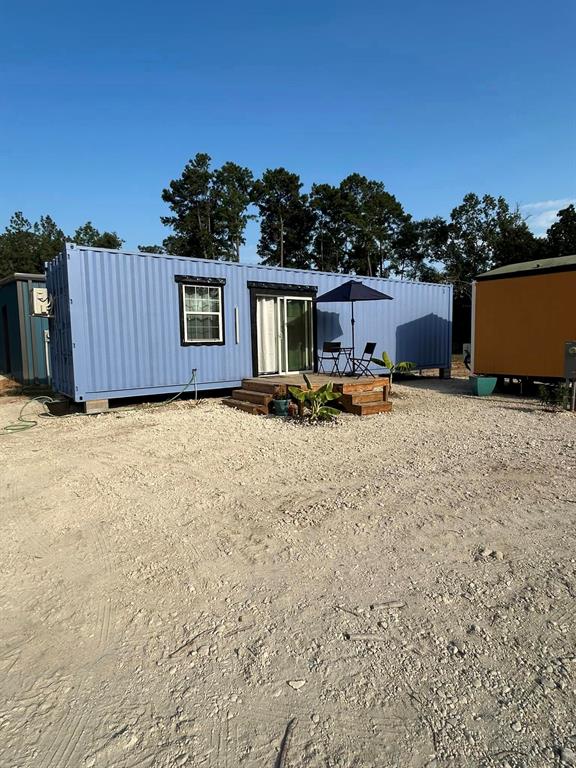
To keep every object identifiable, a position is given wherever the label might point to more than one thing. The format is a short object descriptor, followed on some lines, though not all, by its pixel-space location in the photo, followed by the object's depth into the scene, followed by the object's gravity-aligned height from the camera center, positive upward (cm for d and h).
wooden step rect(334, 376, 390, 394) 866 -71
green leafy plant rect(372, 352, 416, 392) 1049 -46
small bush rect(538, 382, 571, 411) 855 -97
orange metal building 1003 +52
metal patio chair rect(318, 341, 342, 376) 1101 -22
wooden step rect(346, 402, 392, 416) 813 -105
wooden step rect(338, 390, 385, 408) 837 -90
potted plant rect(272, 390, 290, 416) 814 -97
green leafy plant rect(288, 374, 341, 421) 768 -85
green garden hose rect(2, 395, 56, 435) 754 -118
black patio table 1121 -28
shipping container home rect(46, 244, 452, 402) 845 +53
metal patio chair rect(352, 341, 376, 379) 1084 -46
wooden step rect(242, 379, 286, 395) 884 -72
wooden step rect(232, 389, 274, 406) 865 -89
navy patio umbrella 980 +103
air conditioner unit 965 +92
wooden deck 836 -83
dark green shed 1378 +53
